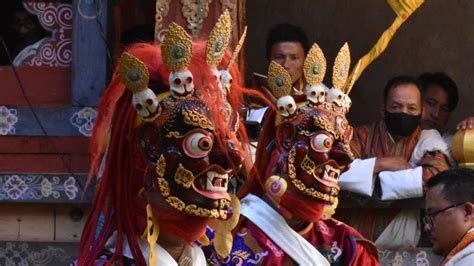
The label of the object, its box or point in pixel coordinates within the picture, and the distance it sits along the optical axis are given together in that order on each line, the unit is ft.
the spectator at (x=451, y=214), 40.33
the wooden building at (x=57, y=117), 52.50
